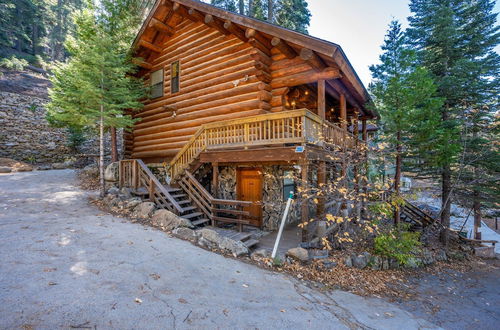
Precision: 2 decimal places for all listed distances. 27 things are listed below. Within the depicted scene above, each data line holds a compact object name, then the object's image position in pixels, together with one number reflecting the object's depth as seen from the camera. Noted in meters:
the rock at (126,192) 8.94
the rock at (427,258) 8.54
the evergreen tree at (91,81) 9.07
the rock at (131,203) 8.16
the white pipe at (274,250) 5.91
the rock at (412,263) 7.71
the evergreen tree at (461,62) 10.95
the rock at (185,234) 6.32
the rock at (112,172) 10.27
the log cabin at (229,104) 7.63
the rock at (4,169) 13.12
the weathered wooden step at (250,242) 6.99
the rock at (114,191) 9.12
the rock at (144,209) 7.64
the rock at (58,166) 16.33
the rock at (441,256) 9.48
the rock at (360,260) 6.78
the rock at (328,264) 6.20
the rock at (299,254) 6.13
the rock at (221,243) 6.02
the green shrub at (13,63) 21.81
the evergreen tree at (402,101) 8.96
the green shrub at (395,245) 7.19
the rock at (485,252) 10.82
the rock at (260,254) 6.02
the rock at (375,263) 6.98
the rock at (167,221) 6.94
